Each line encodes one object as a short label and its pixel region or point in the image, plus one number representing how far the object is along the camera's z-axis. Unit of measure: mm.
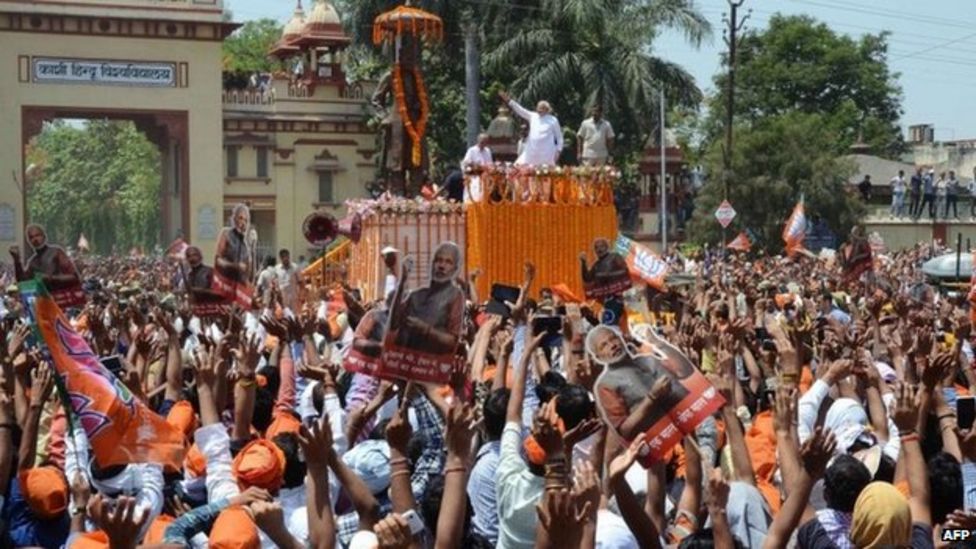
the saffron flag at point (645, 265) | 16328
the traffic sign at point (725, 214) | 32188
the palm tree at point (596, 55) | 44812
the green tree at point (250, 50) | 78062
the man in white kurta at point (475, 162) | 24219
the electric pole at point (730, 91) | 40281
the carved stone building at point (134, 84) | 43250
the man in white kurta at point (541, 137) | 23781
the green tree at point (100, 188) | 87250
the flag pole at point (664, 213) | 37659
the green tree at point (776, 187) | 44062
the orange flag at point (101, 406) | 6645
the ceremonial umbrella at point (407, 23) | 27484
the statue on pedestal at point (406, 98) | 27641
